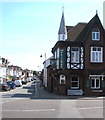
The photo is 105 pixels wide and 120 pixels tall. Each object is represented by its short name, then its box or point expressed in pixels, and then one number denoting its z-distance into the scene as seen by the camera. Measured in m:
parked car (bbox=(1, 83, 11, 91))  23.88
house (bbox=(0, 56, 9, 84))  38.14
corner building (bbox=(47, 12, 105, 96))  17.79
